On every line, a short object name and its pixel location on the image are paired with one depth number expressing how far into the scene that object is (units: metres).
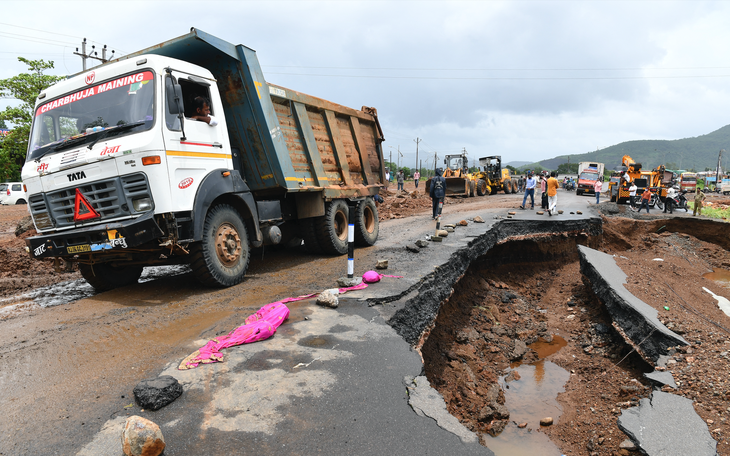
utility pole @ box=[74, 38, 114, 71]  21.39
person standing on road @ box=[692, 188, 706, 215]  16.68
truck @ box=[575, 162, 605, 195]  27.36
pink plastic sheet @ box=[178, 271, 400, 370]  3.09
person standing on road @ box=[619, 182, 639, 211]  19.22
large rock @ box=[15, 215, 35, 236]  9.56
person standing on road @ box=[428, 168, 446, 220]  11.68
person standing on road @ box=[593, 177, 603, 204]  20.55
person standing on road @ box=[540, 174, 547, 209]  14.59
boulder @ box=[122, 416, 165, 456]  1.98
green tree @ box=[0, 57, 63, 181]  18.89
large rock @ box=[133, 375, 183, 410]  2.46
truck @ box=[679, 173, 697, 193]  37.16
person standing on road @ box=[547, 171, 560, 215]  12.92
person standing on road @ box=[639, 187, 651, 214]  17.56
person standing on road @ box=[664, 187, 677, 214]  18.85
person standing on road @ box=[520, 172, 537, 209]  14.86
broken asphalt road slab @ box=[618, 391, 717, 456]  3.00
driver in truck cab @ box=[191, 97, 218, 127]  5.04
